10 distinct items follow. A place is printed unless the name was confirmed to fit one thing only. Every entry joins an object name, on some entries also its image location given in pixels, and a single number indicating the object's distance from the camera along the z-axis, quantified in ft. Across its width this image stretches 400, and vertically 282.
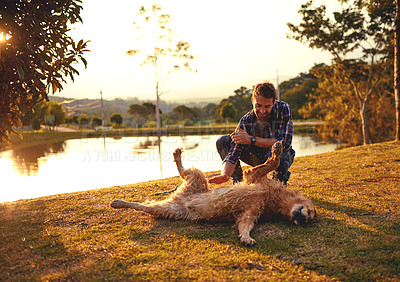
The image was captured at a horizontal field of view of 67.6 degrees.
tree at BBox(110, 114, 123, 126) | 146.10
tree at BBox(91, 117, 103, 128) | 143.54
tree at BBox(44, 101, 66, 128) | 114.02
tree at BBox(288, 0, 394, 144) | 47.75
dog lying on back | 8.79
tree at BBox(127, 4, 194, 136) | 97.71
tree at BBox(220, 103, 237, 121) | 141.59
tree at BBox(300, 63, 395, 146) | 53.93
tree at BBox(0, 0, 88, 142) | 9.67
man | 10.66
